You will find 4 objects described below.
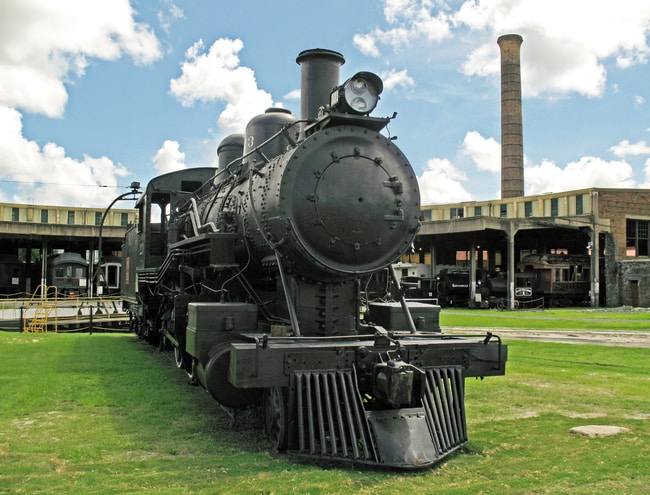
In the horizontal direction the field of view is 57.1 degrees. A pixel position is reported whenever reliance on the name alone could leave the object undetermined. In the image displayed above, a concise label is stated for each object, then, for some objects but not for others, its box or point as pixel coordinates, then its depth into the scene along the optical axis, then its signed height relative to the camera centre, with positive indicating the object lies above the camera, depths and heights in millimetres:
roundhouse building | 36188 +2856
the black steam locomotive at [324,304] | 5266 -299
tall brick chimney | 53219 +13507
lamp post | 17247 +2600
